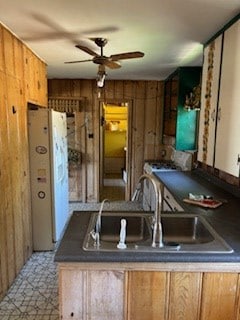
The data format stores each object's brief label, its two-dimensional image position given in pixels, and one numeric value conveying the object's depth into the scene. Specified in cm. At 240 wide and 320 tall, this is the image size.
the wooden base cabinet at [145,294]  134
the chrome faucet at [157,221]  144
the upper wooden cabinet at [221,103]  220
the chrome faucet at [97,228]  145
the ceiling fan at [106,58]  266
